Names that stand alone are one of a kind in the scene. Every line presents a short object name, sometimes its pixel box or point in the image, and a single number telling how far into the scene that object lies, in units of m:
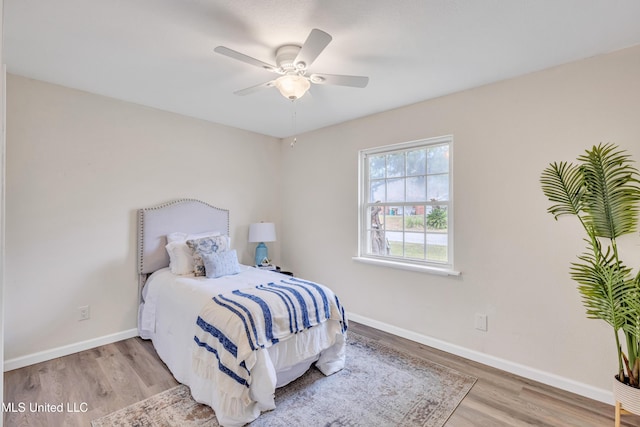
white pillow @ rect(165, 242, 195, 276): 2.97
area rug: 1.92
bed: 1.91
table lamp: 3.92
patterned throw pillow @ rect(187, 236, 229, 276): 2.94
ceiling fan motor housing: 2.01
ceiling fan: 1.87
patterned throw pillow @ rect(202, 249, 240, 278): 2.86
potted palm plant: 1.76
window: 2.97
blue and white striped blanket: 1.88
